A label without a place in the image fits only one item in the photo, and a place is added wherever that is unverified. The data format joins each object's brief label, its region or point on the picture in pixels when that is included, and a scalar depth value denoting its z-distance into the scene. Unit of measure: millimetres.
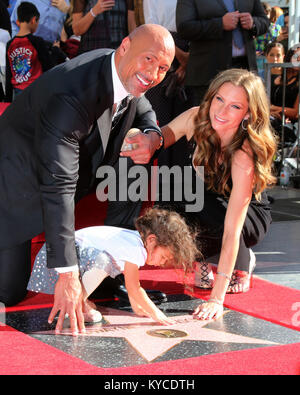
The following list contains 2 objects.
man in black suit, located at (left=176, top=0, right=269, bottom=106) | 4379
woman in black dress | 2783
